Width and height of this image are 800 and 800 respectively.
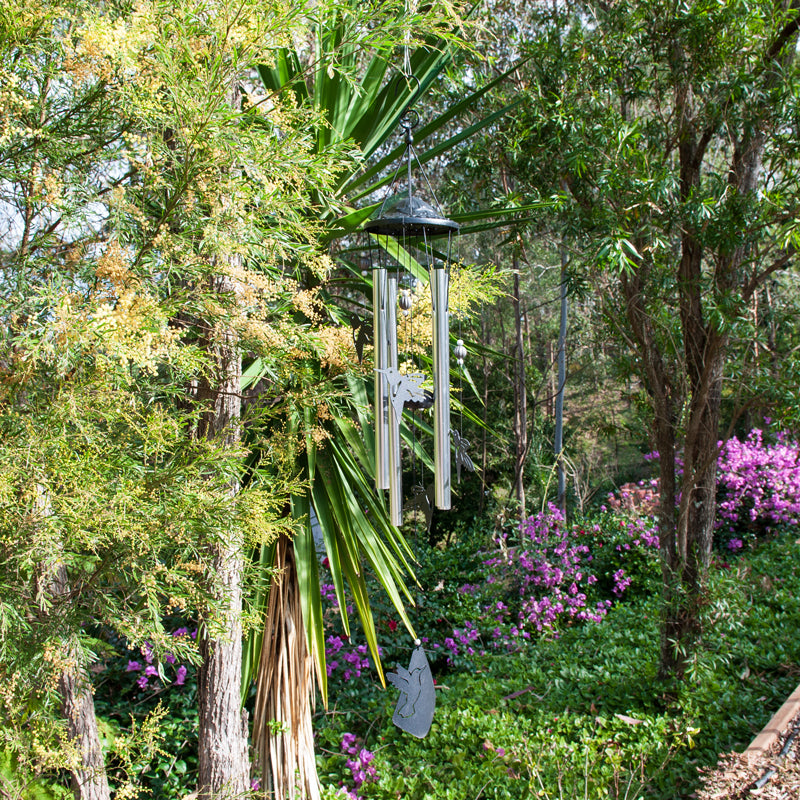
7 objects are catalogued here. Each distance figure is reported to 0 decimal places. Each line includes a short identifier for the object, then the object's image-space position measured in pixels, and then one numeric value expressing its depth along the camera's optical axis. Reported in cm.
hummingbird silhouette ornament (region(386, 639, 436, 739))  238
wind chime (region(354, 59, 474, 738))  169
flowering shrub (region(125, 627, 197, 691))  325
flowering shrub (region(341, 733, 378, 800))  298
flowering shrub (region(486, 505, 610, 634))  446
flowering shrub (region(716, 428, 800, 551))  584
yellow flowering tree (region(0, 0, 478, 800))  152
